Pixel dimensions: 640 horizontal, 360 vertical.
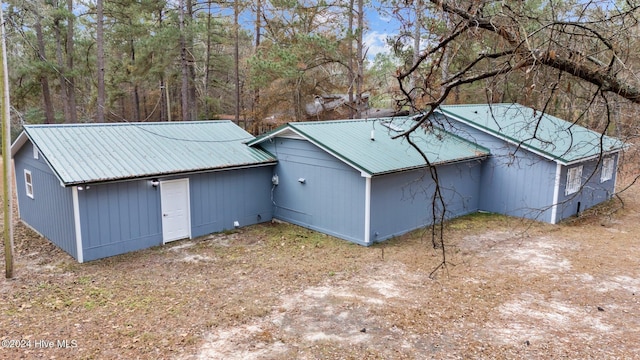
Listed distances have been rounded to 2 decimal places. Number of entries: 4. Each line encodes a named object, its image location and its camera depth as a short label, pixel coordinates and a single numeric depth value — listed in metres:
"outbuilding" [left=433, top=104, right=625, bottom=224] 12.52
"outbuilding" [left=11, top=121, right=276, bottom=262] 9.34
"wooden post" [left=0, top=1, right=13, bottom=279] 7.68
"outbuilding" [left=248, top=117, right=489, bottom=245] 10.59
